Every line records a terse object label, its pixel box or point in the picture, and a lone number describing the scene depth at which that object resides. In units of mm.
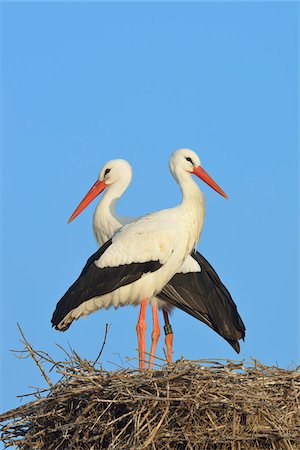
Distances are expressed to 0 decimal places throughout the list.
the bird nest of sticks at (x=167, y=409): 17625
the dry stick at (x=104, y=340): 18609
